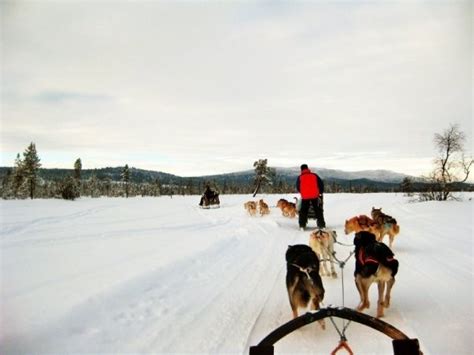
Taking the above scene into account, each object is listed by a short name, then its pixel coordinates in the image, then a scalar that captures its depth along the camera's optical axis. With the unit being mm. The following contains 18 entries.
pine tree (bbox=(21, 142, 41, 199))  51594
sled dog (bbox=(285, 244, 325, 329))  4211
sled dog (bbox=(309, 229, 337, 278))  6902
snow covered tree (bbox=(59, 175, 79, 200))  29812
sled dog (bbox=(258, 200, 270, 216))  18969
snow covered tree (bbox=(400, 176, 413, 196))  34725
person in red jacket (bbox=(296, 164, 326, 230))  12914
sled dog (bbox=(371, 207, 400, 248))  9250
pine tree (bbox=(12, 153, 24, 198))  52341
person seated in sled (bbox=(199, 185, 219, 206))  24898
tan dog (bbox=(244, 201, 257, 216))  18766
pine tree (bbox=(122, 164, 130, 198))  72038
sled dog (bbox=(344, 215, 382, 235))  9367
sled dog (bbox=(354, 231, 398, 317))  4566
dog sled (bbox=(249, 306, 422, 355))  1827
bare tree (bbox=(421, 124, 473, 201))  24625
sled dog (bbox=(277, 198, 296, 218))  17627
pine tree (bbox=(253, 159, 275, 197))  54750
